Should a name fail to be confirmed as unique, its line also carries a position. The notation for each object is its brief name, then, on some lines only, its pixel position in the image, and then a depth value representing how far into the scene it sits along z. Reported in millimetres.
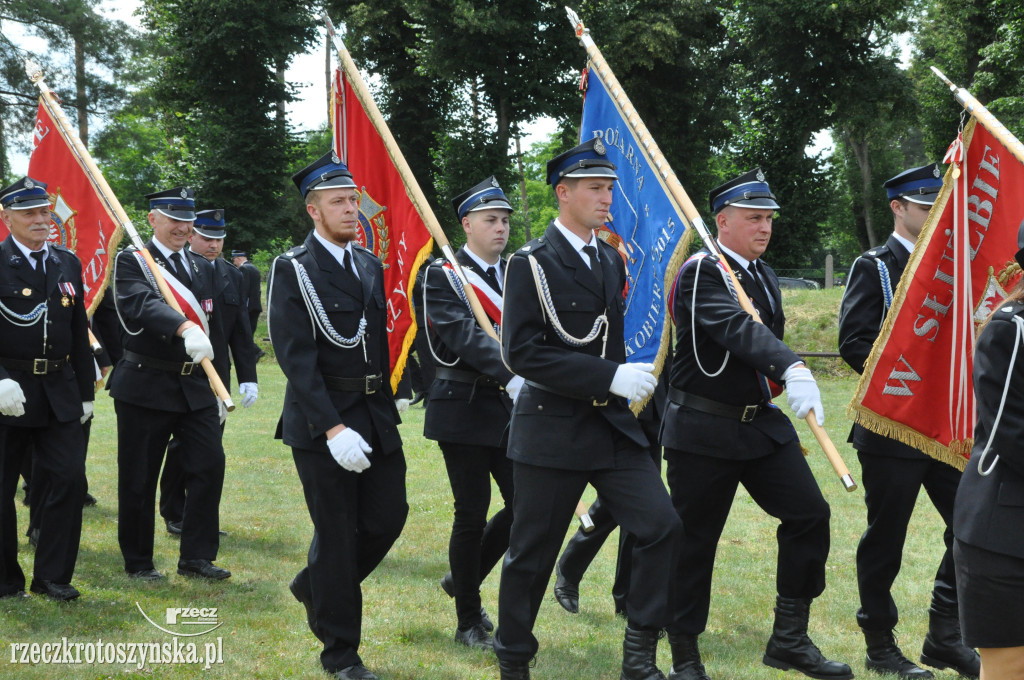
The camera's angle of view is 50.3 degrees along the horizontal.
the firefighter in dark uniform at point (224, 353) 8148
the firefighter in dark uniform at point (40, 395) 6449
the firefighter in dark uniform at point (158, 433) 7109
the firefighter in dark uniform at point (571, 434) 4441
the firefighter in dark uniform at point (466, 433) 5801
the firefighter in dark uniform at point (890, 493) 5375
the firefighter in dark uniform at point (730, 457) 5055
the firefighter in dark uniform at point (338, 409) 5031
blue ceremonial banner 5688
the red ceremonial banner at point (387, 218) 6441
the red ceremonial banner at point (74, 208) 7691
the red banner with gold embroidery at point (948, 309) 5133
